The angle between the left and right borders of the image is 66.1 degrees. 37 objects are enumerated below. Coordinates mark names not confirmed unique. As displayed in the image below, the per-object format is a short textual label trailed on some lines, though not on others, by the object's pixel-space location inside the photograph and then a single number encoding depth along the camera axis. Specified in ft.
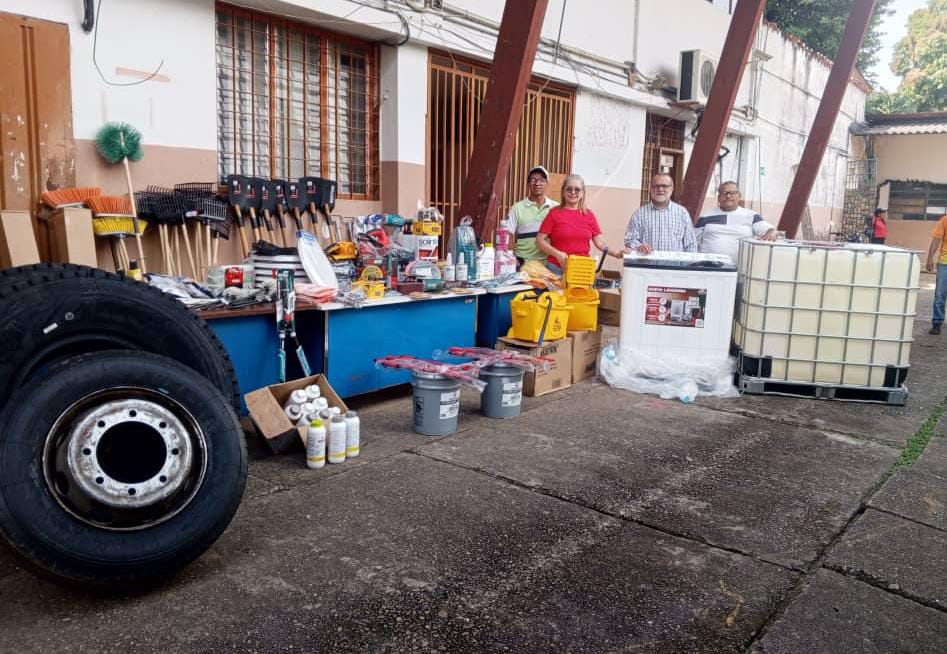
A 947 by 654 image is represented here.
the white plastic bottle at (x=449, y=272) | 19.90
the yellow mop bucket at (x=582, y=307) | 21.11
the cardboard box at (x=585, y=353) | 20.84
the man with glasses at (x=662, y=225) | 22.66
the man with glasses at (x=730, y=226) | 23.29
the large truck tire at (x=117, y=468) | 8.24
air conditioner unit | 39.37
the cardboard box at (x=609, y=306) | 25.31
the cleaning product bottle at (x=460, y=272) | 20.03
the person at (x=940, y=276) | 30.60
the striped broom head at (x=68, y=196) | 16.58
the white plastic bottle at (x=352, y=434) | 13.97
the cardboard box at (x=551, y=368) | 19.20
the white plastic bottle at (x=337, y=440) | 13.66
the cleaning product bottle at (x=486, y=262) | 20.72
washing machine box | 20.11
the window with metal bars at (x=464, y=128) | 27.35
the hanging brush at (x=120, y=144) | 17.70
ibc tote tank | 18.79
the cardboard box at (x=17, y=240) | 15.52
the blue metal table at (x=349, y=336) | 15.21
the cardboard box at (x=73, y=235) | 16.15
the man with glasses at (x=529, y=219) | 23.18
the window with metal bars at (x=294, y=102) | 21.07
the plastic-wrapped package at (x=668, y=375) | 19.83
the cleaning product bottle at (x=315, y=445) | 13.42
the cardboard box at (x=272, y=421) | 13.92
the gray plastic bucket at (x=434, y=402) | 15.53
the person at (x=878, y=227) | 64.39
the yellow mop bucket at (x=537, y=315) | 18.99
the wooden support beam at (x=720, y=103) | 29.12
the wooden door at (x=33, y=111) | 16.24
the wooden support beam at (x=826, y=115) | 36.55
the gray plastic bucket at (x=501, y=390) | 17.06
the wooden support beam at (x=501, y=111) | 21.26
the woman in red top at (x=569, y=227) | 21.72
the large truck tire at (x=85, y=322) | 10.29
